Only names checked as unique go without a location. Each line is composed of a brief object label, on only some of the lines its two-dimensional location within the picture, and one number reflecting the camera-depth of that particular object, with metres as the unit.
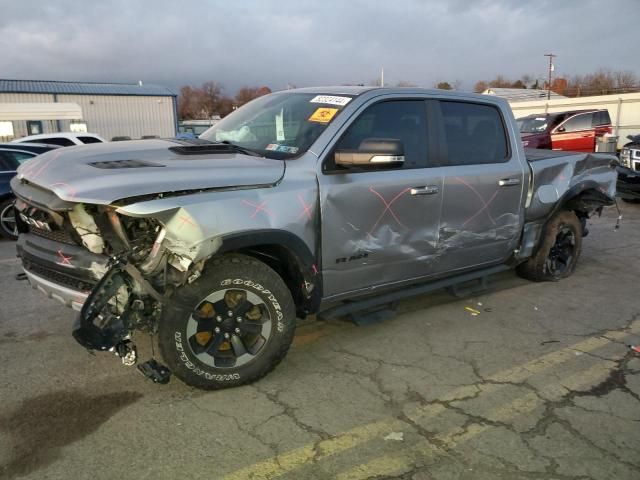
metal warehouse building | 32.41
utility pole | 67.38
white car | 12.03
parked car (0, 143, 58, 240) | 7.84
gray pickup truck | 2.86
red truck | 16.58
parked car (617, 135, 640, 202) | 10.25
